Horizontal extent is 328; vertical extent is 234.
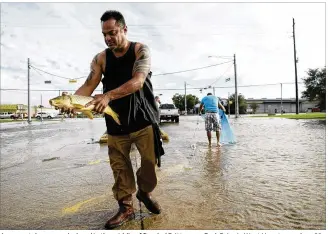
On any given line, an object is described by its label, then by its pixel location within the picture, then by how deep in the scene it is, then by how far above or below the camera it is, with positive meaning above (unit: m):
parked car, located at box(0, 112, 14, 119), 89.69 +0.04
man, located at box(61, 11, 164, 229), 3.24 -0.06
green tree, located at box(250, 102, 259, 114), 90.36 +2.15
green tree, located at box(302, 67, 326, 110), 34.52 +3.01
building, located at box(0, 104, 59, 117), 105.93 +2.48
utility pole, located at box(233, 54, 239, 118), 40.25 +2.49
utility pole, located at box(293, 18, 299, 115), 38.66 +3.18
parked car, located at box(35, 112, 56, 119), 79.04 +0.17
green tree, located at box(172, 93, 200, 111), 108.66 +4.86
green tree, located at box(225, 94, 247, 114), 82.27 +2.07
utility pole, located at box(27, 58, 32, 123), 40.59 +3.07
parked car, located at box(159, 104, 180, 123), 29.33 +0.22
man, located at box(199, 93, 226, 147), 9.62 +0.00
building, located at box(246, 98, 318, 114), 96.16 +2.71
